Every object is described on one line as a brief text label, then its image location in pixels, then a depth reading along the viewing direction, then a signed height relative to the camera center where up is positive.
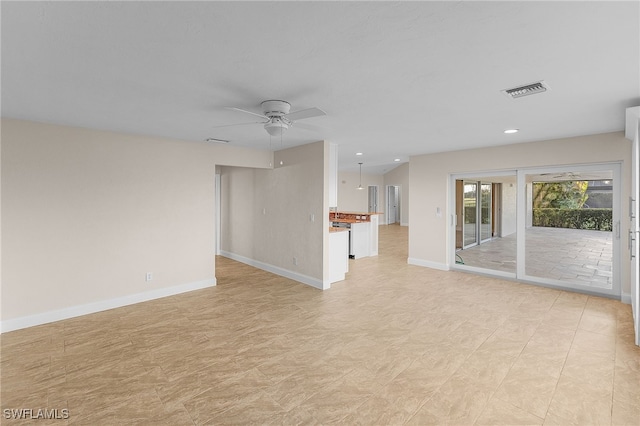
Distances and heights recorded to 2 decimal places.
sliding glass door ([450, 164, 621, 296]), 4.62 -0.31
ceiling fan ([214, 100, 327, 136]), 2.76 +0.93
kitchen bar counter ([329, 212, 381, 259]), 7.59 -0.52
